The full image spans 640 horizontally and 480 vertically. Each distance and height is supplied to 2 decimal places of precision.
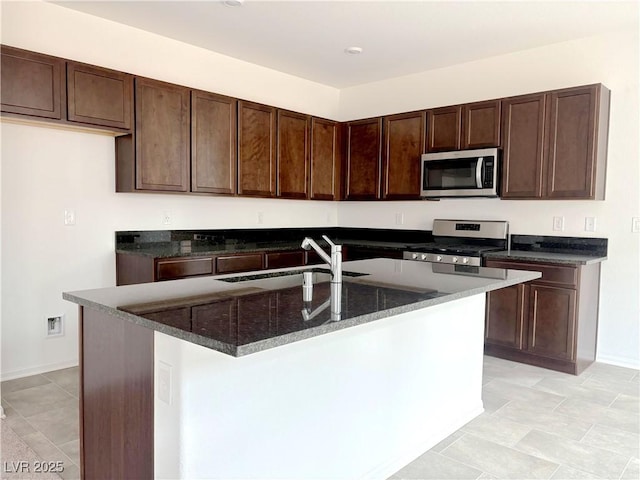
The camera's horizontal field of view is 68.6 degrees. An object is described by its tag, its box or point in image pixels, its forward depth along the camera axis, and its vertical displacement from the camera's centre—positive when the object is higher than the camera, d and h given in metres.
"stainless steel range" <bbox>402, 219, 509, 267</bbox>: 4.03 -0.25
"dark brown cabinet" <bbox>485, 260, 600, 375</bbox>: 3.51 -0.79
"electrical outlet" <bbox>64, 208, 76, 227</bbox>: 3.52 -0.06
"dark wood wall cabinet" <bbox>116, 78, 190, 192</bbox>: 3.58 +0.53
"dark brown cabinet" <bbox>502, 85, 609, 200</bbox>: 3.56 +0.59
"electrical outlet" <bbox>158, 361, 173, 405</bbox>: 1.42 -0.52
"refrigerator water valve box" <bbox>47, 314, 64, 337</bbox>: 3.51 -0.88
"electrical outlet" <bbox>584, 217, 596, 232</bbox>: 3.86 -0.05
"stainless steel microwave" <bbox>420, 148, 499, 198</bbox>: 4.04 +0.38
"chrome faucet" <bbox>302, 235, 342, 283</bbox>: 2.05 -0.22
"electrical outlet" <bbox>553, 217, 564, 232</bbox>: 4.00 -0.05
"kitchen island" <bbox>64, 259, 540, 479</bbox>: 1.40 -0.59
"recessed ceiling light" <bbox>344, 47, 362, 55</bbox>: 4.19 +1.48
